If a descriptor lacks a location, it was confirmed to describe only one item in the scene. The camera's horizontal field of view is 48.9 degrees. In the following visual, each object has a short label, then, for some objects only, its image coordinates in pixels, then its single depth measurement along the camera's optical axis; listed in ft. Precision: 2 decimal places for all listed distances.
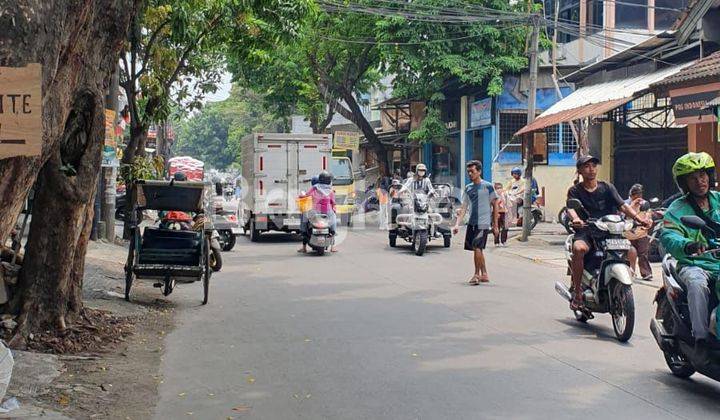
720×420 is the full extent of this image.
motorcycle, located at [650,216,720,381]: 18.44
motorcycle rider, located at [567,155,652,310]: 27.55
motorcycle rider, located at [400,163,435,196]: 56.39
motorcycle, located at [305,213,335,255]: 53.47
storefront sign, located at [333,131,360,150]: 119.65
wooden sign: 14.21
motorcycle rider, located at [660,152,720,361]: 18.76
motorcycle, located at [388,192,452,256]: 53.78
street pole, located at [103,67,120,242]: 54.75
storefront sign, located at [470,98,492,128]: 99.55
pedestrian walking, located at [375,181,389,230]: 88.12
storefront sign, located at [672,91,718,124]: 48.48
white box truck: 67.36
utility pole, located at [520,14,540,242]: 65.46
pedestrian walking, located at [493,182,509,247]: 64.51
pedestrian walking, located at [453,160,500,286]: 38.47
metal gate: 69.72
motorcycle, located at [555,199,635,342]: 25.04
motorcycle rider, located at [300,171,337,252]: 54.34
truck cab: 88.53
